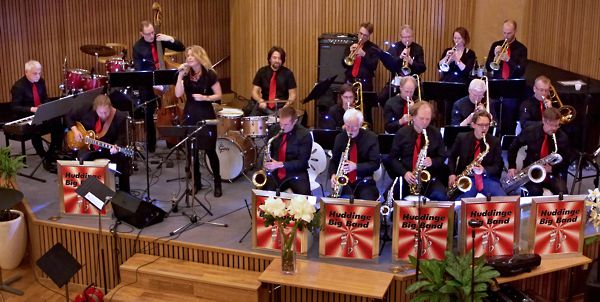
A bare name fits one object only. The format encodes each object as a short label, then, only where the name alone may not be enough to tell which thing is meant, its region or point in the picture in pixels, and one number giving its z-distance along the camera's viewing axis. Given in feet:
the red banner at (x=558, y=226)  21.50
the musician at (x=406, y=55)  30.76
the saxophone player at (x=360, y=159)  22.91
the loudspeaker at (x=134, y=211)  23.25
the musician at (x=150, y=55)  31.48
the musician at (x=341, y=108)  26.43
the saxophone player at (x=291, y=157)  23.45
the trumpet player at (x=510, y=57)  29.35
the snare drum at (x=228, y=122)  27.55
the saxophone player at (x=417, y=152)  23.04
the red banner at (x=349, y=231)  21.12
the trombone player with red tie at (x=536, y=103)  25.98
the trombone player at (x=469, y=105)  25.75
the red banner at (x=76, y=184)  24.07
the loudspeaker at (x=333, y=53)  32.96
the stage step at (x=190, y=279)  21.39
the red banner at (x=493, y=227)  21.04
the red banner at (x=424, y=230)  20.92
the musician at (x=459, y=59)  29.78
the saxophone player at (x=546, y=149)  23.72
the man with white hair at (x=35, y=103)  29.48
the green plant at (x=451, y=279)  18.97
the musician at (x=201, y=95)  25.81
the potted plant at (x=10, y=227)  24.45
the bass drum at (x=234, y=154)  27.48
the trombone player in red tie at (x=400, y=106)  26.20
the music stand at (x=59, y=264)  21.15
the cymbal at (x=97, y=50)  35.22
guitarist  25.67
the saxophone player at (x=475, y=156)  23.07
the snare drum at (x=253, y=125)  27.61
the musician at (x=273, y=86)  29.04
